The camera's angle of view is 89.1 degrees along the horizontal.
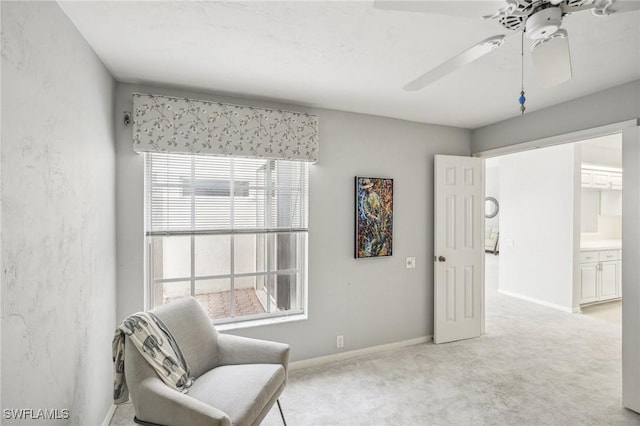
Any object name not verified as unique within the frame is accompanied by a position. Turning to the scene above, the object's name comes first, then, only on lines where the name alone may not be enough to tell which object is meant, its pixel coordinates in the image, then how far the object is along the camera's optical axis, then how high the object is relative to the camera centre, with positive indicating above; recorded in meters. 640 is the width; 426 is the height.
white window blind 2.65 +0.15
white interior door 3.61 -0.42
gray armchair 1.57 -0.96
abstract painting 3.27 -0.06
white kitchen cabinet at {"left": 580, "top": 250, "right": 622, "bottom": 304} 4.84 -0.98
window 2.68 -0.19
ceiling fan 1.05 +0.67
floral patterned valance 2.47 +0.68
